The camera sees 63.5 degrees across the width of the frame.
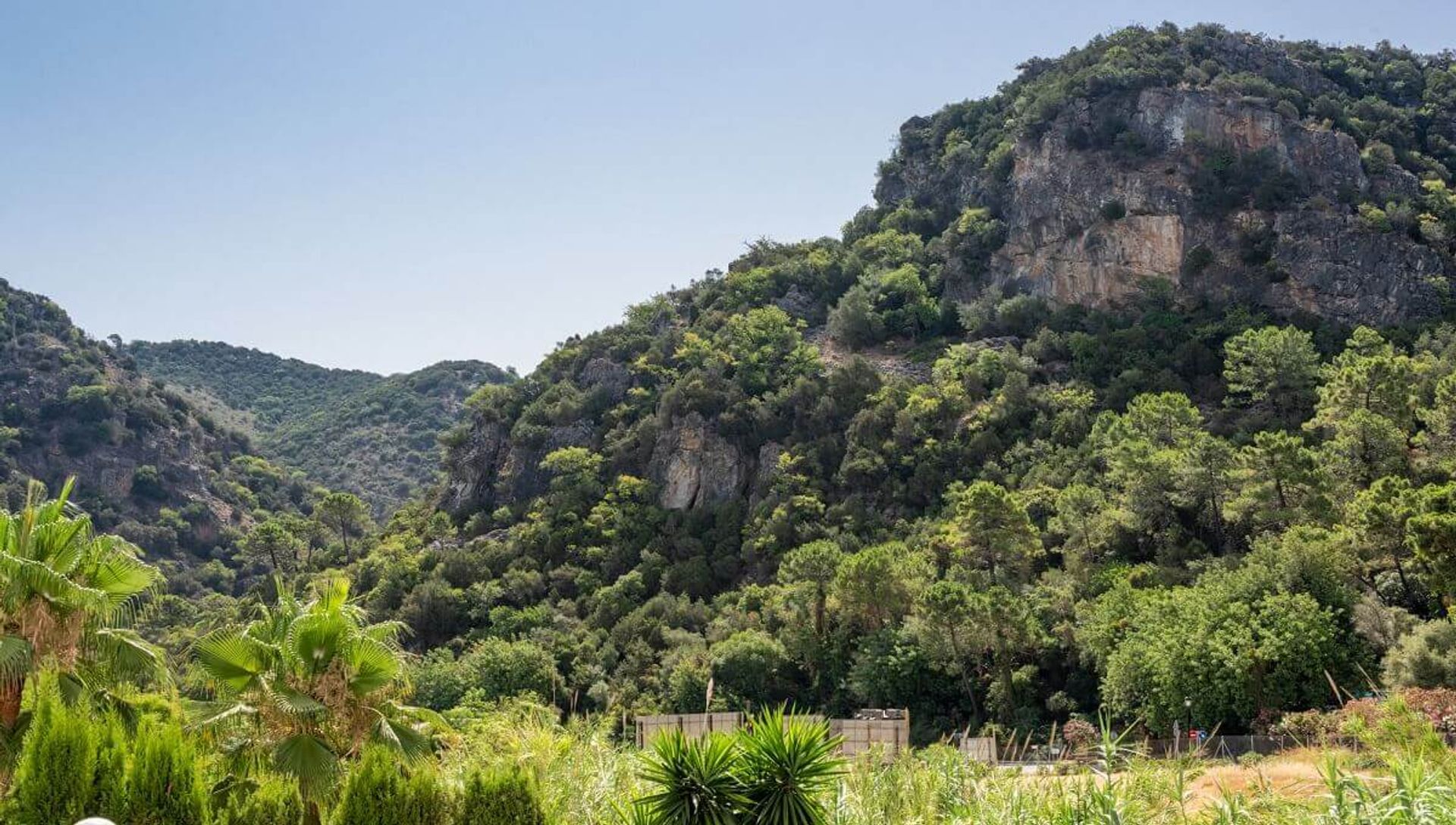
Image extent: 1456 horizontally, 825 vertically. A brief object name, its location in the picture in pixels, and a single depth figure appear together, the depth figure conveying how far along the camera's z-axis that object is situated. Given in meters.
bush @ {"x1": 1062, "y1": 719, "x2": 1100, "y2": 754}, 31.61
